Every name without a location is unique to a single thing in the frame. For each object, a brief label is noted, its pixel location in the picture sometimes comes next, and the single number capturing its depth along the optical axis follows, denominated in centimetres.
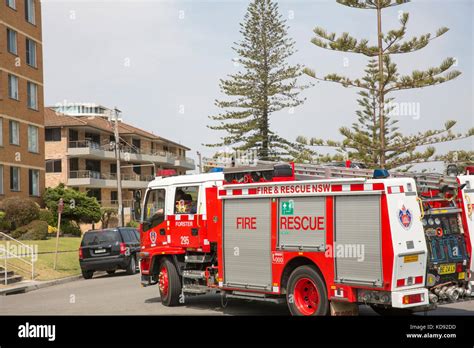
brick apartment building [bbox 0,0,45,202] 4188
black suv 2392
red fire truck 977
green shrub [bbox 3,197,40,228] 3841
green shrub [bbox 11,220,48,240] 3606
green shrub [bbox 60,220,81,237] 4694
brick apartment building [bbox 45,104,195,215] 6284
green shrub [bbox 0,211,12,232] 3703
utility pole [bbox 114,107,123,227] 3969
